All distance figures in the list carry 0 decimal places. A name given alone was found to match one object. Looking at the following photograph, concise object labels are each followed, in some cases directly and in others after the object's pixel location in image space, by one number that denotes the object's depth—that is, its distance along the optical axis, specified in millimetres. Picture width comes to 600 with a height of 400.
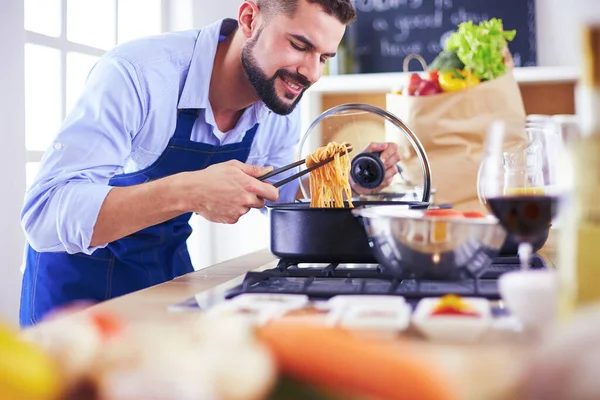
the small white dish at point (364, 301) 864
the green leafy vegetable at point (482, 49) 2404
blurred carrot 424
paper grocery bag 2406
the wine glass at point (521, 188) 864
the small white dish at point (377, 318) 730
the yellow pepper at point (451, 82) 2424
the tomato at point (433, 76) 2455
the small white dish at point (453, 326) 694
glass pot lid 1677
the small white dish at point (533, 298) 725
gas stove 1001
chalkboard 3861
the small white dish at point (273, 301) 876
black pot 1238
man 1508
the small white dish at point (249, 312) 800
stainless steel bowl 1023
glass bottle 566
